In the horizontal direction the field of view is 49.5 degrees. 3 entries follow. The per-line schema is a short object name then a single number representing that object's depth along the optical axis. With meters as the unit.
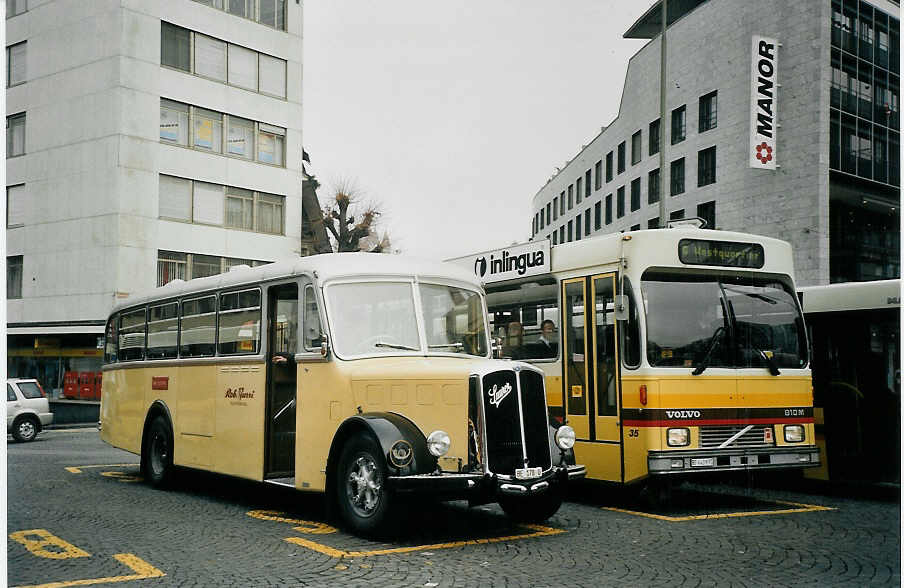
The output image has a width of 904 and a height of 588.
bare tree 21.53
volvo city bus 10.21
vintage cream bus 8.47
